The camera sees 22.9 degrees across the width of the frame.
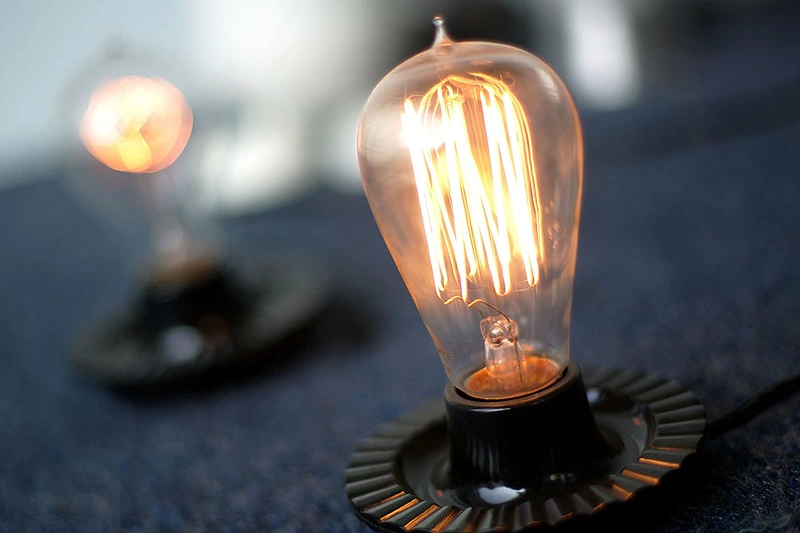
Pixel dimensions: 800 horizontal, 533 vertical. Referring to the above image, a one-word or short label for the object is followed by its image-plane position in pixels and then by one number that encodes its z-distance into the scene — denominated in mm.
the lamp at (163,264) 766
